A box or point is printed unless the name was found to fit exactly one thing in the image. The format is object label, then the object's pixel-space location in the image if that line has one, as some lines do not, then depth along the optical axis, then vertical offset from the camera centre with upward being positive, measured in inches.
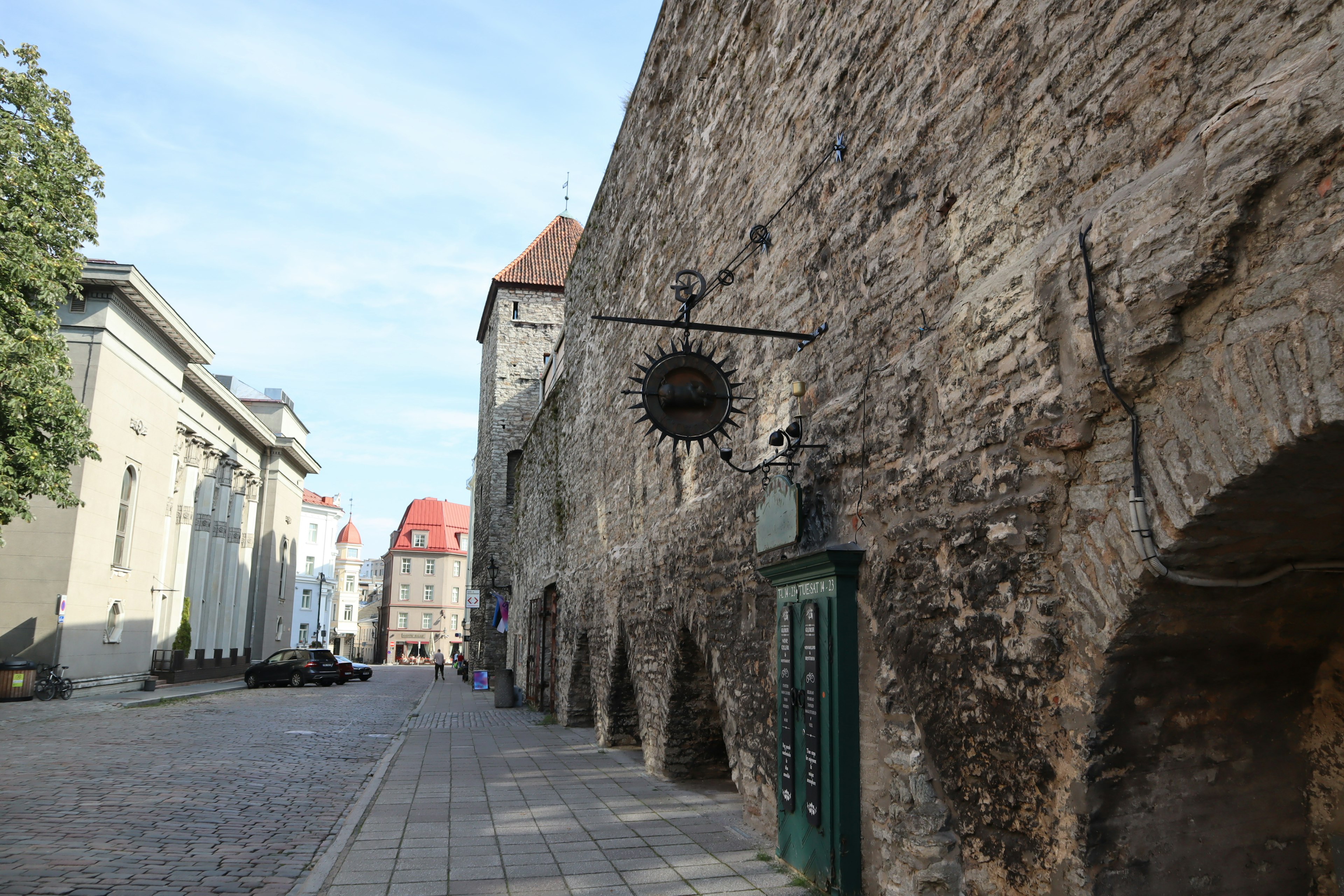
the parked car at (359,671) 1235.4 -105.8
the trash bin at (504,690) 753.6 -76.4
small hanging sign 209.2 +22.0
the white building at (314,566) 2219.5 +81.6
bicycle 725.9 -76.2
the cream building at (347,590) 2871.6 +23.7
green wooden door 174.1 -24.9
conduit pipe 103.0 +7.2
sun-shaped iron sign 224.4 +53.0
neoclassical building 761.0 +76.7
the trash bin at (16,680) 699.4 -70.0
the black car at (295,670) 1089.4 -91.2
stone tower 1150.3 +299.2
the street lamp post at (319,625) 2260.1 -72.3
